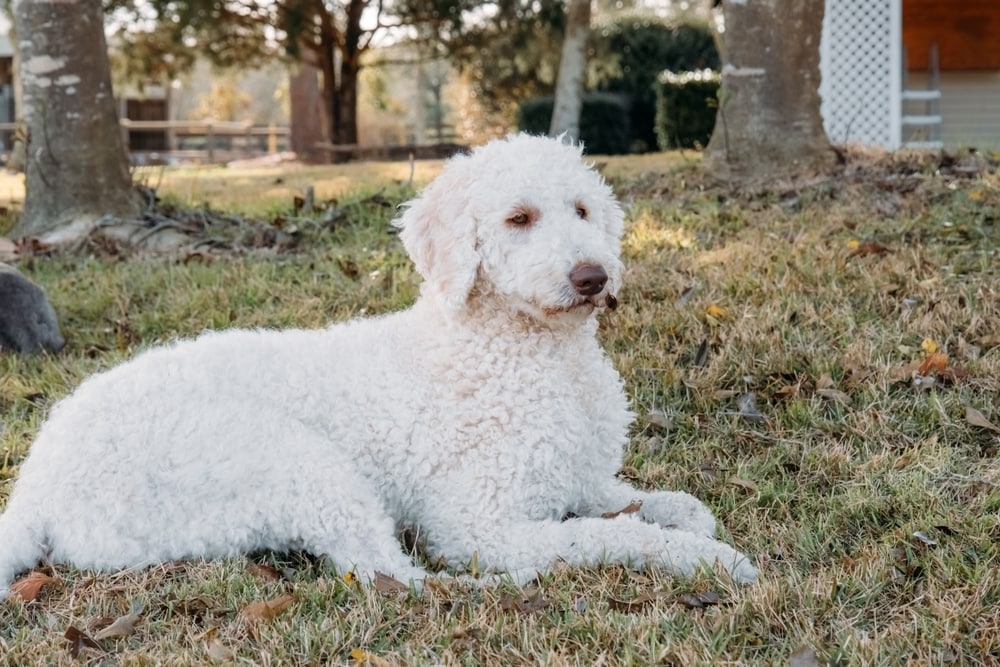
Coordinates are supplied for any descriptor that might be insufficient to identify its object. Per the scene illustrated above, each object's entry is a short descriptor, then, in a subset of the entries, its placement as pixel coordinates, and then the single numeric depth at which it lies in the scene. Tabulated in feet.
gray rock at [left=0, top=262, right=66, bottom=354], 18.76
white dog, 10.41
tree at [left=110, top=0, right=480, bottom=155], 55.11
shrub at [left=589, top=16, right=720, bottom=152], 65.21
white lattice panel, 45.88
